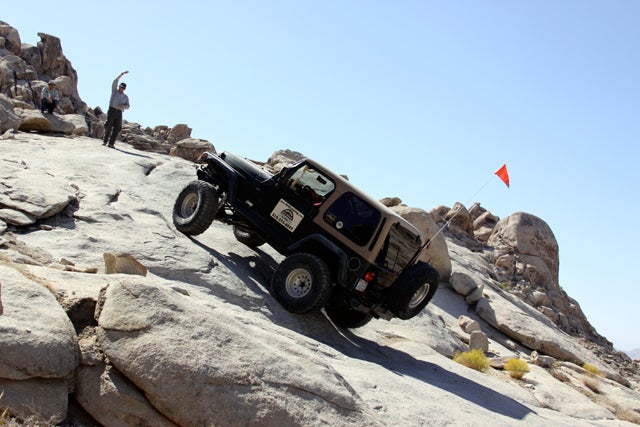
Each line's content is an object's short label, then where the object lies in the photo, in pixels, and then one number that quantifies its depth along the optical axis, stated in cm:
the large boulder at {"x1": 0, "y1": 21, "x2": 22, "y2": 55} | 3606
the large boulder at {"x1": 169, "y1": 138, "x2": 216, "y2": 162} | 2141
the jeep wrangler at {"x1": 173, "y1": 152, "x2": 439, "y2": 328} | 956
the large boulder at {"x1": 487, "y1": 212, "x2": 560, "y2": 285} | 2556
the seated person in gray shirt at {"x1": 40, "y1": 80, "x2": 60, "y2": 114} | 1903
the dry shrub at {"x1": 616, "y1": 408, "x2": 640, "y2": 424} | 1243
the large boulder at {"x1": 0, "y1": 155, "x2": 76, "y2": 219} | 913
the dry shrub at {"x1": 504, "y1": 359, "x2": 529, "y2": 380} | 1255
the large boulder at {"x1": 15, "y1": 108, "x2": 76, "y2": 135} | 1758
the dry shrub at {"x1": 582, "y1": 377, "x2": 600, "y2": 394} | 1391
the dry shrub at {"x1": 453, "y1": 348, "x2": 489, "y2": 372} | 1197
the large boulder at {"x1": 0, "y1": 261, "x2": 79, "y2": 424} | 421
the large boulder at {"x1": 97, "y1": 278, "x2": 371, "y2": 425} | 461
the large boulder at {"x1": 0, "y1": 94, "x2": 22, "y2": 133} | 1589
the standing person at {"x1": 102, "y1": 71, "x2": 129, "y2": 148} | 1588
